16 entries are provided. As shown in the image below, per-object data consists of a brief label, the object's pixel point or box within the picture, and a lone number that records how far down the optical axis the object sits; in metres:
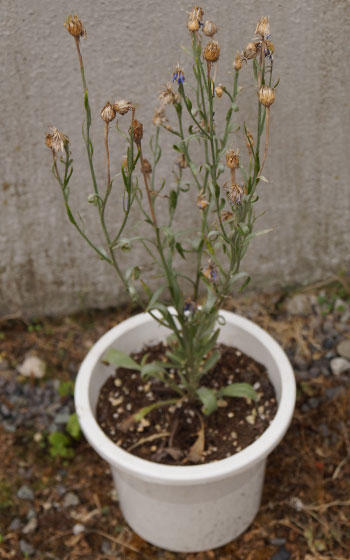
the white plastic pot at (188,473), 0.63
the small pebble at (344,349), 0.86
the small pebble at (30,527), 0.76
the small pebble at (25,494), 0.78
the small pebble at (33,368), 0.87
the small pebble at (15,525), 0.76
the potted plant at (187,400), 0.62
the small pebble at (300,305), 0.91
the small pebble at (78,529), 0.76
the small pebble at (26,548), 0.75
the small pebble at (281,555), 0.73
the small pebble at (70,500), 0.78
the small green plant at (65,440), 0.80
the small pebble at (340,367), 0.85
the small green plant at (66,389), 0.84
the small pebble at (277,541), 0.74
